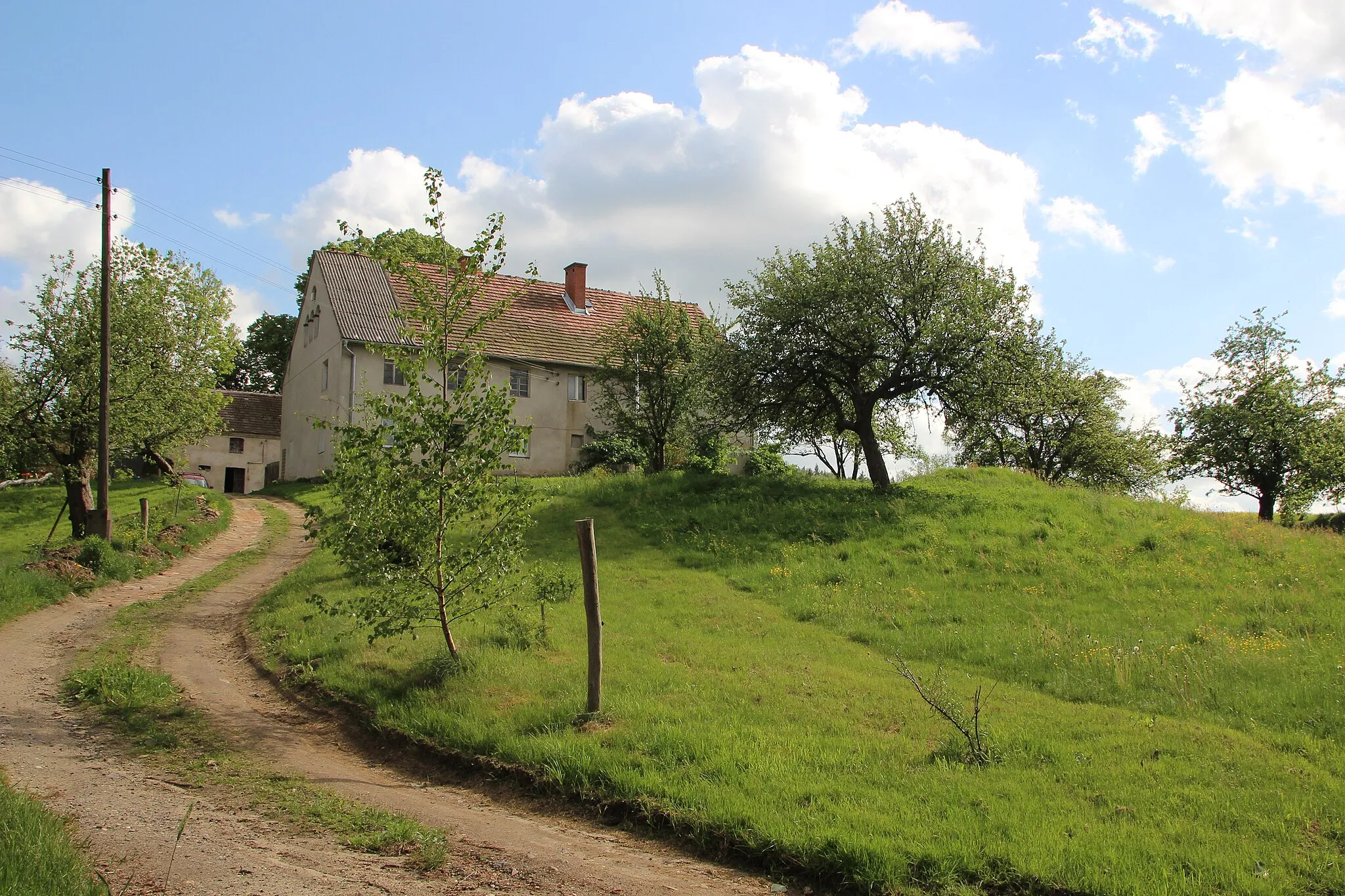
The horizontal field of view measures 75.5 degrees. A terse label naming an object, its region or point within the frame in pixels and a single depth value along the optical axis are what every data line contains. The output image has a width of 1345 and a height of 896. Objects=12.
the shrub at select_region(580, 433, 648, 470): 37.69
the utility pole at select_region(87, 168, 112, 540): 22.50
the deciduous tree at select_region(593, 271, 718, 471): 32.84
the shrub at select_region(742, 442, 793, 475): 40.84
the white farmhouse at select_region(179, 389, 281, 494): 55.62
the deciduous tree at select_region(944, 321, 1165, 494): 43.72
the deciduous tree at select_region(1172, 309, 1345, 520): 33.72
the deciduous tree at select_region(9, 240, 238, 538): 24.86
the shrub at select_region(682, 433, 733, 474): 31.56
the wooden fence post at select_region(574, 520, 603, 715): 9.98
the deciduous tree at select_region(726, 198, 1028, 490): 26.31
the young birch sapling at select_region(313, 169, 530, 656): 11.25
